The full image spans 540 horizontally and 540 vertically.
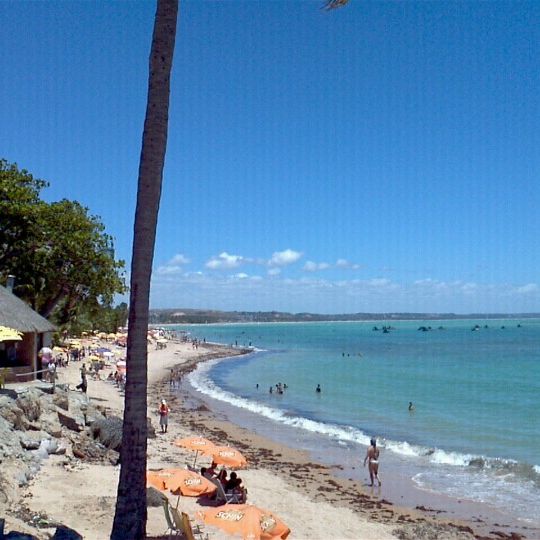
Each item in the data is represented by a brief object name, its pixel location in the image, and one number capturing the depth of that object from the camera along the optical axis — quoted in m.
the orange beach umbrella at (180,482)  11.52
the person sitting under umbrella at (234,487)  13.39
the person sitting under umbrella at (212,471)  14.38
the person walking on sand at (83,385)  23.12
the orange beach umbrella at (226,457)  13.80
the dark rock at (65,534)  7.85
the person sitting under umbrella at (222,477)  13.58
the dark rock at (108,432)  15.64
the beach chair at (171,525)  9.26
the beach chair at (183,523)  8.74
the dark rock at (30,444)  13.01
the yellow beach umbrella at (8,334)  14.73
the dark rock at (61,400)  16.53
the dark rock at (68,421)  15.93
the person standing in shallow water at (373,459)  16.56
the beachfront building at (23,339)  18.34
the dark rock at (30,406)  14.40
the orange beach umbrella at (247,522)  9.23
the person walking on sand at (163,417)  22.41
